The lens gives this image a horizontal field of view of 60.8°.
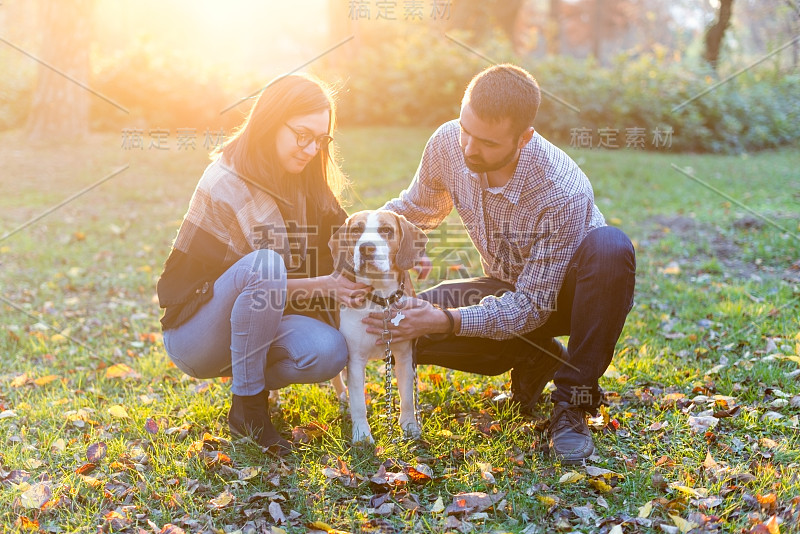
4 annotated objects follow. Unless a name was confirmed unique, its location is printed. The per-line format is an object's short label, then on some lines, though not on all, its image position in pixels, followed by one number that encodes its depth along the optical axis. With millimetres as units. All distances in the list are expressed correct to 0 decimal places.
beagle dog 3582
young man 3504
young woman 3629
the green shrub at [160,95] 14312
